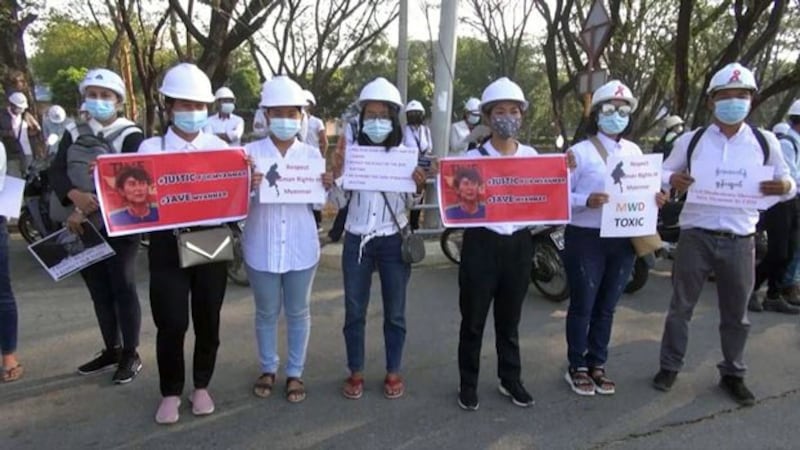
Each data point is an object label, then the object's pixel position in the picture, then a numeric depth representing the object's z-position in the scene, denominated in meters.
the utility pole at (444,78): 8.47
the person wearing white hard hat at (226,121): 9.26
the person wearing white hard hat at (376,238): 3.72
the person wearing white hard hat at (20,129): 11.02
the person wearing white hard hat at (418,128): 8.70
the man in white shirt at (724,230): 3.81
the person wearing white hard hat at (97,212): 3.76
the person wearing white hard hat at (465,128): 9.52
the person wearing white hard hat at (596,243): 3.84
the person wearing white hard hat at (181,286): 3.45
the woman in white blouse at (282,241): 3.60
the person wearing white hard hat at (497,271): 3.61
